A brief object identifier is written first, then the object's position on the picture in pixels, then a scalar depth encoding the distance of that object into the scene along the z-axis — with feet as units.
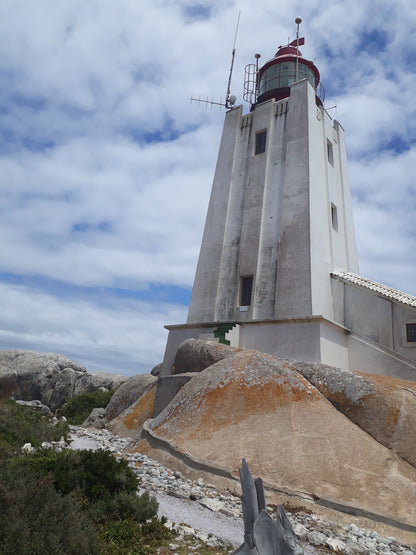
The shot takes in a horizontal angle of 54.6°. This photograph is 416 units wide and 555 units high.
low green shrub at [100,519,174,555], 18.01
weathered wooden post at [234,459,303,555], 12.18
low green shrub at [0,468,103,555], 15.62
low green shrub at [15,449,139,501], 23.91
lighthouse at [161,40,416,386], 56.54
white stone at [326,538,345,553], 21.21
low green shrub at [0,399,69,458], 40.67
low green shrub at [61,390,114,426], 77.46
